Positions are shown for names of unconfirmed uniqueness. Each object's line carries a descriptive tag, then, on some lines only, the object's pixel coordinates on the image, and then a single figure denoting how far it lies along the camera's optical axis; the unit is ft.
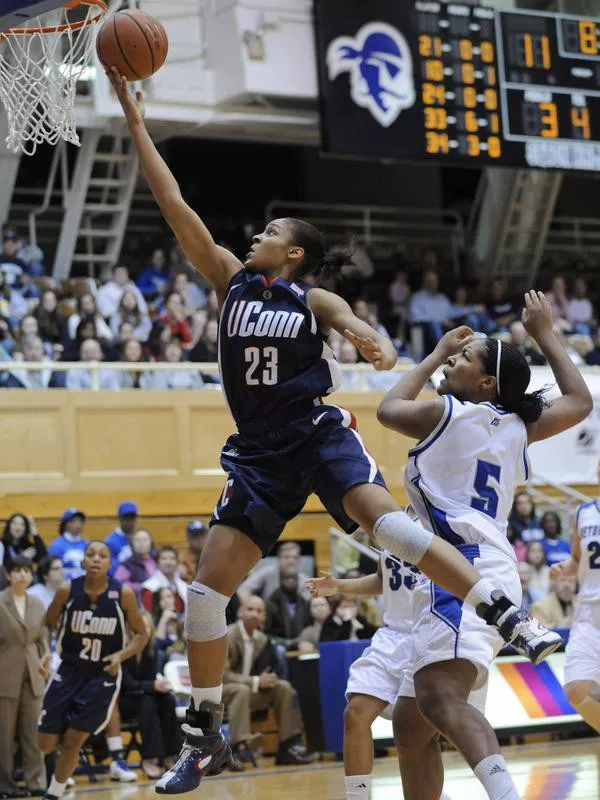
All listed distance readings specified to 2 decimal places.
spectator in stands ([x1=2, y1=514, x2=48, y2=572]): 40.32
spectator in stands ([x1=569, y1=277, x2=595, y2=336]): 66.54
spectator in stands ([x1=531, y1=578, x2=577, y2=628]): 43.80
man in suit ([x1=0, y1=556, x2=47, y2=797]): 35.50
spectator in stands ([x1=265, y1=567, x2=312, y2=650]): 42.63
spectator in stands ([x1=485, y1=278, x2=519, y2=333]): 64.39
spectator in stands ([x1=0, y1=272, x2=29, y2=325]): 52.54
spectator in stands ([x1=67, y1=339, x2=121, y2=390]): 49.73
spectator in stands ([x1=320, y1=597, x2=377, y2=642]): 41.24
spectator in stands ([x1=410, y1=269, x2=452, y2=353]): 64.44
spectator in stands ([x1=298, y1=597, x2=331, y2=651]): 41.70
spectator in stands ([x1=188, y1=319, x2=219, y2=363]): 52.90
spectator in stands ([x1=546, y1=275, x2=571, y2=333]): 67.00
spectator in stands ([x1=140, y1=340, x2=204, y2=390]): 51.24
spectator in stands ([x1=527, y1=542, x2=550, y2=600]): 47.65
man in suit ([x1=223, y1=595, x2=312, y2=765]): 38.93
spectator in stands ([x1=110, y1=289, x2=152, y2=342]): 53.98
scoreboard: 53.11
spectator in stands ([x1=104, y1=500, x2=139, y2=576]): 43.68
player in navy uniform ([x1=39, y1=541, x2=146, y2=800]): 31.37
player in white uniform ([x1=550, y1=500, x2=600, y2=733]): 28.35
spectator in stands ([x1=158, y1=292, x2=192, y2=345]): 54.13
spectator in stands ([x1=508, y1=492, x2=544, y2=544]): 50.19
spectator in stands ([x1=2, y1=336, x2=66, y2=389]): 48.94
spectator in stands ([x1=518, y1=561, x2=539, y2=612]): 45.75
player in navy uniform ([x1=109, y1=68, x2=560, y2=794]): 18.40
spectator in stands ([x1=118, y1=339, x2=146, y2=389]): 50.60
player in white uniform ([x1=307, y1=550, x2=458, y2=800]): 22.89
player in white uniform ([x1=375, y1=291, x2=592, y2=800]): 18.03
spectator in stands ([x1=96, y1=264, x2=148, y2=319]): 55.01
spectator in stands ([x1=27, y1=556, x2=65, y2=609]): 39.34
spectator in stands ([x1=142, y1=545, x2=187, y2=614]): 41.22
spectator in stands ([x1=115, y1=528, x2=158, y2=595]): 41.83
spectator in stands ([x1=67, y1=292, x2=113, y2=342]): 52.03
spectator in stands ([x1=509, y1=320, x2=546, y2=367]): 58.65
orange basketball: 20.12
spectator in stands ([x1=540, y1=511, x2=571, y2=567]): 49.93
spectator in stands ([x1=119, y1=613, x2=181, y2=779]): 37.58
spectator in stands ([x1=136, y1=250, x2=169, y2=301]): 59.47
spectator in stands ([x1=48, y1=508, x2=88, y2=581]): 41.65
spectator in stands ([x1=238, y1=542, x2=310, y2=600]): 43.16
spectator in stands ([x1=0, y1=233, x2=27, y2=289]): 54.08
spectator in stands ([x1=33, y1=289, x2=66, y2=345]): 51.98
